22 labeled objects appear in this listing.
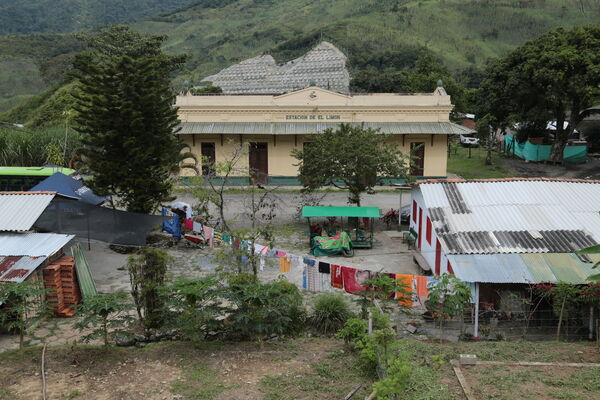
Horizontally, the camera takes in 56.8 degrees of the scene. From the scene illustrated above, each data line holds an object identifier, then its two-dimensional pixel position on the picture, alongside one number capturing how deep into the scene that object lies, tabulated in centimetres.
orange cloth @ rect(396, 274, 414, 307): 1165
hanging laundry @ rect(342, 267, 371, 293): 1286
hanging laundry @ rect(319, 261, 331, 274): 1341
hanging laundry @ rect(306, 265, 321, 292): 1363
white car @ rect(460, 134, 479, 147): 4238
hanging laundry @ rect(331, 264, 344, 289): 1320
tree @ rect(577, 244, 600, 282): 806
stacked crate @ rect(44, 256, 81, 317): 1225
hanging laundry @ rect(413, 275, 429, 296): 1202
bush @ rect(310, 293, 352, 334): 1123
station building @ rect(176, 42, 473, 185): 2822
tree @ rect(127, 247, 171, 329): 1105
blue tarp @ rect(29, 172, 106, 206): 1761
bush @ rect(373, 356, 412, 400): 711
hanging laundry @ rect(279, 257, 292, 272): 1399
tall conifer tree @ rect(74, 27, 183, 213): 1786
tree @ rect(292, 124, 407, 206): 1931
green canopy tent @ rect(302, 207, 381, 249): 1806
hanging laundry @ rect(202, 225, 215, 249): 1722
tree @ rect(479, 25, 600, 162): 2719
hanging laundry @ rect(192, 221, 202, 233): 1805
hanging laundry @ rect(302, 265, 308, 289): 1372
